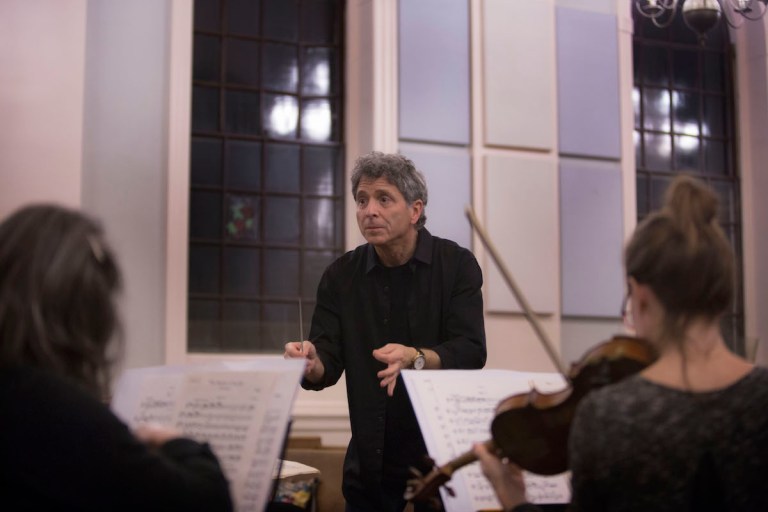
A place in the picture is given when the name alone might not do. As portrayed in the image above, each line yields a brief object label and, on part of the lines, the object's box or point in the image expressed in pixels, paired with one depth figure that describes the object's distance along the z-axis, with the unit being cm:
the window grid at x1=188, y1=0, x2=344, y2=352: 553
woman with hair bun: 158
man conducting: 272
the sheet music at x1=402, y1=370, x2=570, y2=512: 220
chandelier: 438
